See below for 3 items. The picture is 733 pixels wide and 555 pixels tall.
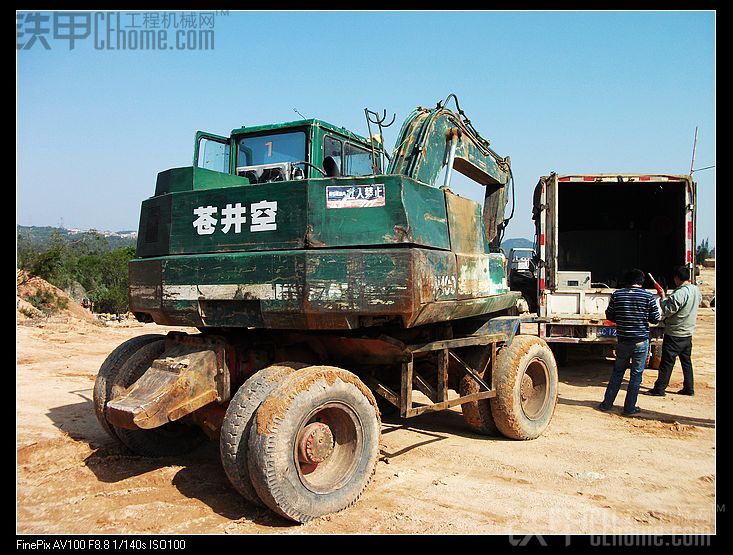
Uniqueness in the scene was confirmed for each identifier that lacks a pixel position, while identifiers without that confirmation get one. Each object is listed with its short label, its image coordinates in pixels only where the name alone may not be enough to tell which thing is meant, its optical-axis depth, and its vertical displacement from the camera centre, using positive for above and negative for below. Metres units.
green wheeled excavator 4.02 -0.24
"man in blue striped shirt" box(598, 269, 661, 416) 7.00 -0.63
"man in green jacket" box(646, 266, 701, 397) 7.63 -0.65
